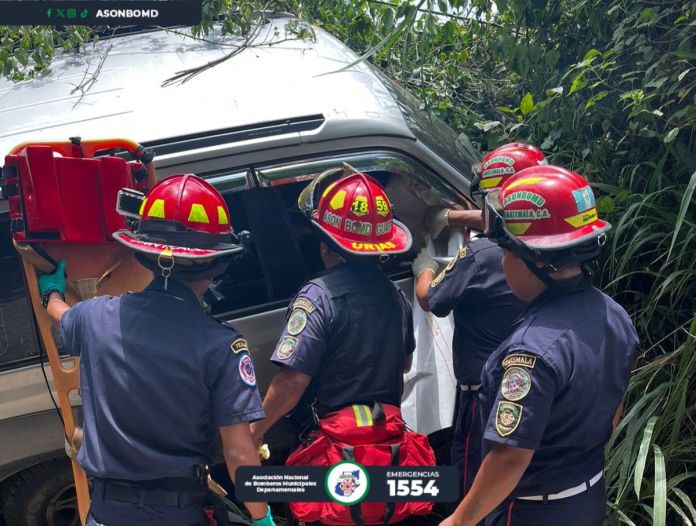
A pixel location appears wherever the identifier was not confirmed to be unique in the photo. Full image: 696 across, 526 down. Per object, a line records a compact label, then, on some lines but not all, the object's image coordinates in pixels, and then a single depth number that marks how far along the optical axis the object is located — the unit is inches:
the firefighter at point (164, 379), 84.4
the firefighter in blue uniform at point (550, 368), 79.5
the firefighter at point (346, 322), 99.3
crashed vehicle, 112.0
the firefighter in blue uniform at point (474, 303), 105.7
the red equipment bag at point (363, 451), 96.0
